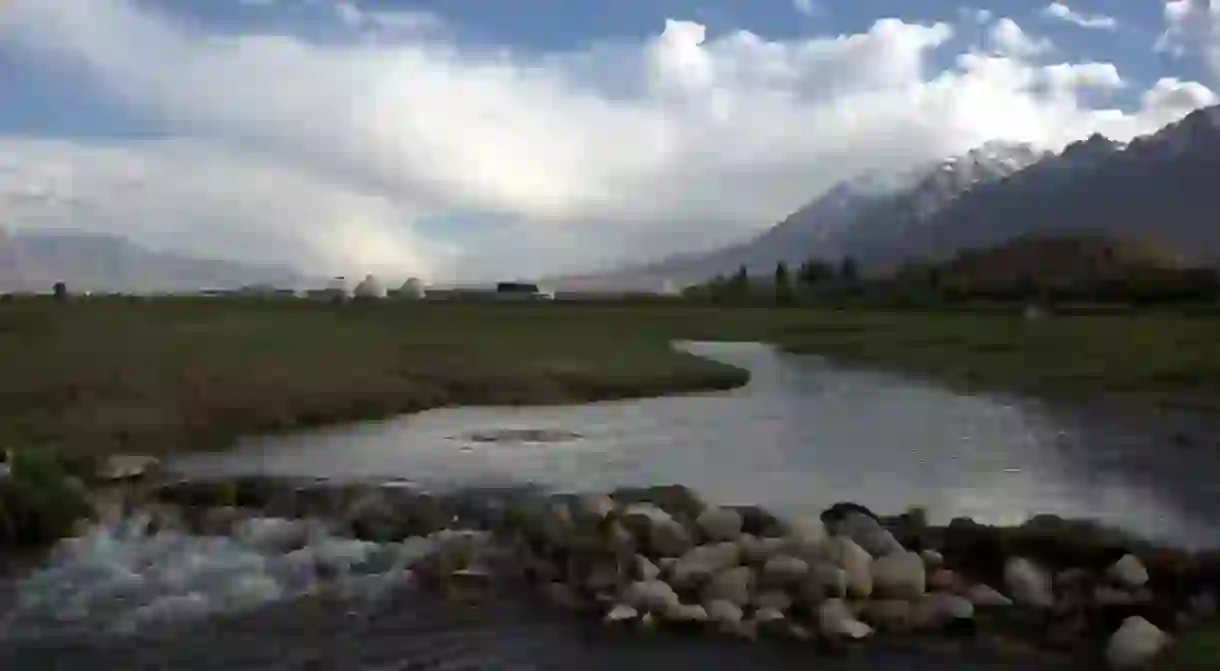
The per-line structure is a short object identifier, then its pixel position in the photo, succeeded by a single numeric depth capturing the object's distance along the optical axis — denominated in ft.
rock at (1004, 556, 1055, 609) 53.78
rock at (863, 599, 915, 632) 51.70
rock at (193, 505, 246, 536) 69.92
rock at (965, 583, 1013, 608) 53.78
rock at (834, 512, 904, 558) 59.82
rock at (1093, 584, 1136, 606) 53.36
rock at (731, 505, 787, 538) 65.26
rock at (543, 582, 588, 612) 55.24
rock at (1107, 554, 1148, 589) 55.42
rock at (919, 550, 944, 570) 58.23
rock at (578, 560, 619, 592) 56.29
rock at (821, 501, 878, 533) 68.03
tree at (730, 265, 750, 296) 608.68
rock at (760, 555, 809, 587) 54.49
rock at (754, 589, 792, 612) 53.16
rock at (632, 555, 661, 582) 56.24
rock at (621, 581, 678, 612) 53.31
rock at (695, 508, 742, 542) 63.82
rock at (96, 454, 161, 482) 86.82
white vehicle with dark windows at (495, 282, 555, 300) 611.88
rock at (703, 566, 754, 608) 53.72
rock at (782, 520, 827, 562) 56.90
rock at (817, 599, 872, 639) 50.31
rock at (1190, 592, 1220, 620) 52.65
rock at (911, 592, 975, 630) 51.78
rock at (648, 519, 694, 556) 61.21
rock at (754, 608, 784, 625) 52.16
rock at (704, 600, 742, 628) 51.90
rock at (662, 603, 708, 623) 52.37
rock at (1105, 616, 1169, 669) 46.83
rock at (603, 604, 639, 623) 52.65
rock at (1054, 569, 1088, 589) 55.98
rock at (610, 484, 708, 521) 71.41
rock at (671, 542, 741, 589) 55.77
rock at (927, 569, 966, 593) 55.11
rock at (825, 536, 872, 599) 53.52
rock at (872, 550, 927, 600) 53.42
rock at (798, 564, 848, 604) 53.16
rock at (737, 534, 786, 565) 57.98
